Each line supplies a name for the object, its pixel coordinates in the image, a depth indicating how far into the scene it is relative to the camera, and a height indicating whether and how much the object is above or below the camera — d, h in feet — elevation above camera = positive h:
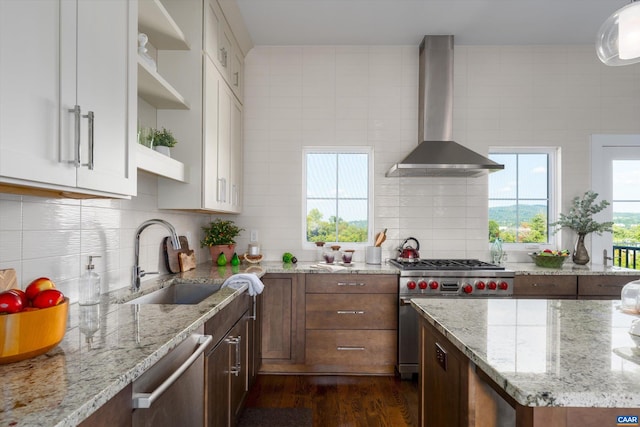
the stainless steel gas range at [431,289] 9.98 -1.87
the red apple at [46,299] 3.31 -0.75
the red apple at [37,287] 3.42 -0.68
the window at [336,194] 12.51 +0.71
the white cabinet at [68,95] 3.13 +1.16
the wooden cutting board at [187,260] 8.81 -1.09
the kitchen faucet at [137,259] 6.25 -0.78
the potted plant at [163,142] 7.18 +1.38
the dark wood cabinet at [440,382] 4.25 -2.07
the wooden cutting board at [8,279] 4.12 -0.73
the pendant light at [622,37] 4.73 +2.32
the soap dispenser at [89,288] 5.24 -1.05
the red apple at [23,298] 3.25 -0.73
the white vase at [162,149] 7.13 +1.21
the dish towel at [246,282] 7.51 -1.33
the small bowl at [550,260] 10.69 -1.20
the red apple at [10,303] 3.07 -0.73
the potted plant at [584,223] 11.32 -0.16
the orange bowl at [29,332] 3.03 -0.99
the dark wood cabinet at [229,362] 5.68 -2.59
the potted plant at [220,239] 10.73 -0.70
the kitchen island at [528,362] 2.83 -1.25
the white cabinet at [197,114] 8.02 +2.15
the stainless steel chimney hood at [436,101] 11.51 +3.52
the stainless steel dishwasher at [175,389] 3.46 -1.83
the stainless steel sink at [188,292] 7.70 -1.58
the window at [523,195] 12.44 +0.73
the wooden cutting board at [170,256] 8.49 -0.95
